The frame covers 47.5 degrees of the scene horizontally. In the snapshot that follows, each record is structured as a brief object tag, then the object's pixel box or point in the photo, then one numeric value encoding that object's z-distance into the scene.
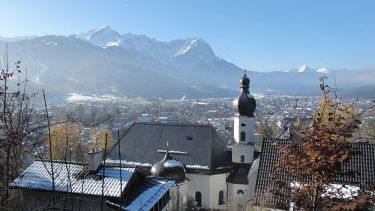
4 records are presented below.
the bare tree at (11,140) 5.87
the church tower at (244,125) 32.38
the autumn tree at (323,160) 8.18
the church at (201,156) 30.33
